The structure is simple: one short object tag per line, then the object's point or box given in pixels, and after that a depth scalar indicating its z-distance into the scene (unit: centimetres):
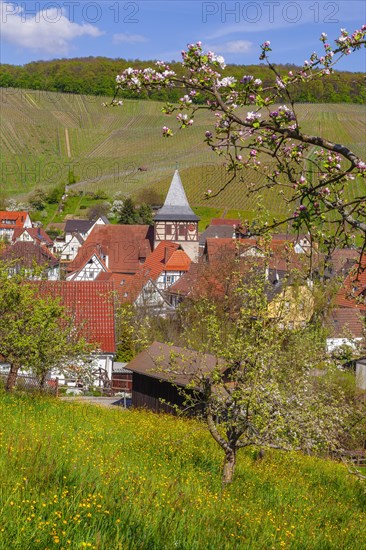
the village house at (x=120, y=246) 7331
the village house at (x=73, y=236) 8919
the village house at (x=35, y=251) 5825
